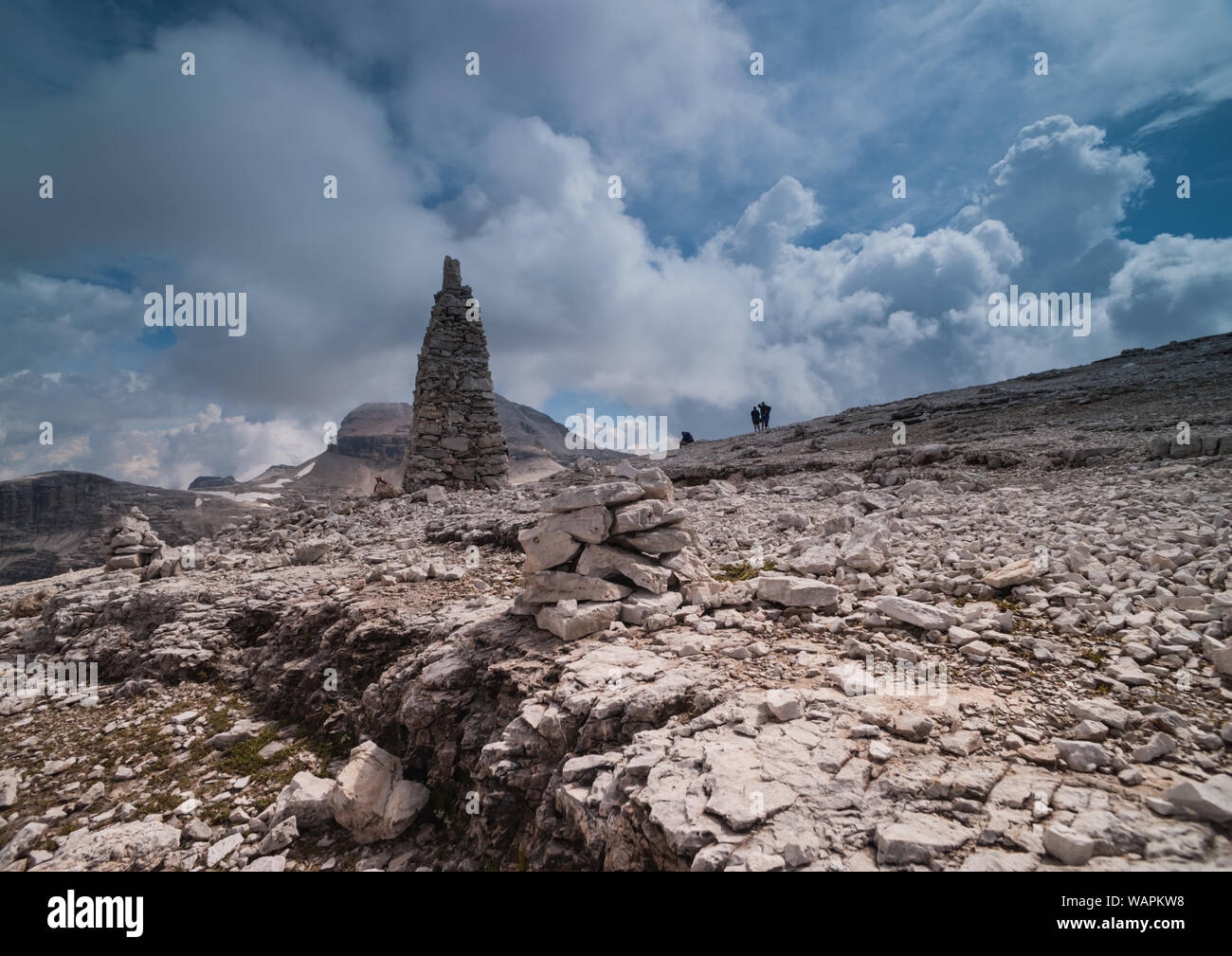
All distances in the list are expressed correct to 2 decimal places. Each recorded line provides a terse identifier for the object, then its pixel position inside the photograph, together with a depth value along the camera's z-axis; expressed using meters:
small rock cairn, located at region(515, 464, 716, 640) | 6.43
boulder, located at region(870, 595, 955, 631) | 5.27
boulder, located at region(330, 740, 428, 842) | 5.64
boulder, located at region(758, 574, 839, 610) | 6.09
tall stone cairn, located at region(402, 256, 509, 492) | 22.95
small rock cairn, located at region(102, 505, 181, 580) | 14.94
